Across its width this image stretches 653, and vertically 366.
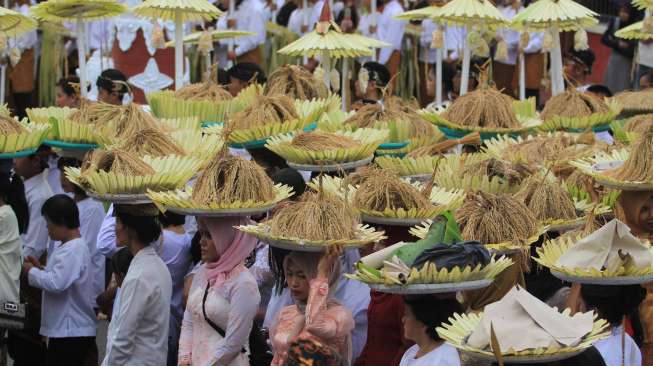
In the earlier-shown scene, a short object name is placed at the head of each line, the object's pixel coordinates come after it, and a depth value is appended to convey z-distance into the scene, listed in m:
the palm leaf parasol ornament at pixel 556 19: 18.72
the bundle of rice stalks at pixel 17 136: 14.28
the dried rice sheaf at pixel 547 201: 11.80
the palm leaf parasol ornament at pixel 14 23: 18.55
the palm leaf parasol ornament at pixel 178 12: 18.50
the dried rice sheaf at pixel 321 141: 13.88
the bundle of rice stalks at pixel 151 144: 13.31
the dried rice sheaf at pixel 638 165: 11.64
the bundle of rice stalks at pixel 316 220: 10.39
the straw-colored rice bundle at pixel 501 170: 12.98
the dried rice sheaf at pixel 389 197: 11.47
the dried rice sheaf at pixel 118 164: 12.01
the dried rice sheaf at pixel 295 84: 17.14
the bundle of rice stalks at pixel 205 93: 16.97
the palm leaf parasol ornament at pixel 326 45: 18.59
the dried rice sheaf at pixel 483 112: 16.25
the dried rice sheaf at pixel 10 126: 14.48
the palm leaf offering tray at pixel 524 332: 7.67
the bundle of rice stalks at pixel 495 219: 10.67
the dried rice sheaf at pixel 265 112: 14.98
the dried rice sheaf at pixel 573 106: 17.21
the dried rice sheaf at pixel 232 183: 11.15
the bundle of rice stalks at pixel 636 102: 18.44
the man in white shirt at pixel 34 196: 16.35
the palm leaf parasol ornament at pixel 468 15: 18.62
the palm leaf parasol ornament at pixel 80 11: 18.84
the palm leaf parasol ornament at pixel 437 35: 20.43
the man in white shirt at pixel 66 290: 14.28
